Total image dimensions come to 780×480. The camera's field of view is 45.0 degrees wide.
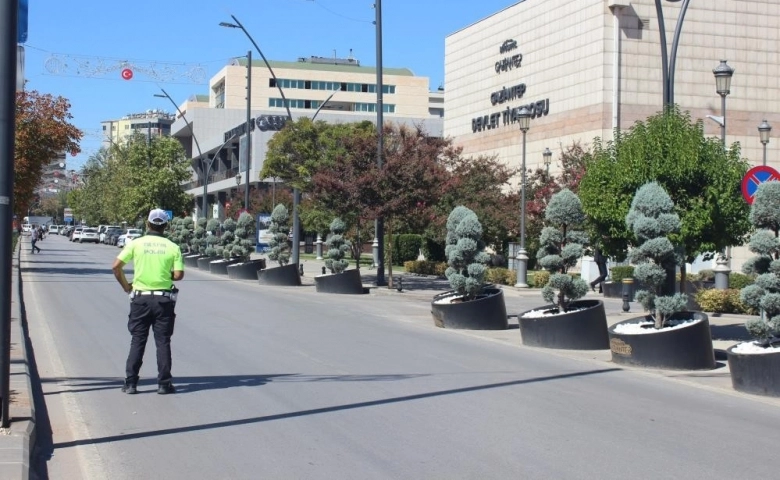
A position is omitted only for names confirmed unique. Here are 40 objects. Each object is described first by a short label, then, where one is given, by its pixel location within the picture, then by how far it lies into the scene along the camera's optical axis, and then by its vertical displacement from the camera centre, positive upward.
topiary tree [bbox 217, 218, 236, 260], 36.28 -0.09
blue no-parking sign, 12.73 +0.88
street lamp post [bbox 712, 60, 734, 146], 17.67 +3.17
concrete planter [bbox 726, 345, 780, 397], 10.46 -1.46
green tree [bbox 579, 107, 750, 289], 14.97 +1.03
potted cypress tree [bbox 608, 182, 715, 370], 12.41 -0.95
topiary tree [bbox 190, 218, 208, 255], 44.22 -0.03
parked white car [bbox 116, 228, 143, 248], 65.19 -0.14
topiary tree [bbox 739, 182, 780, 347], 10.78 -0.28
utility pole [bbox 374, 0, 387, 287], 29.17 +3.57
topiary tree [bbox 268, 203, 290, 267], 31.16 +0.05
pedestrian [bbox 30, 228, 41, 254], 55.26 -0.31
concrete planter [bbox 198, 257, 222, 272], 40.22 -1.18
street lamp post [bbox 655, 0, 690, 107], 15.34 +2.87
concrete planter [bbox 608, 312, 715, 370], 12.38 -1.39
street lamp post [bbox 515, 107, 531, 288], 30.45 -0.68
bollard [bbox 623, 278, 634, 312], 22.59 -1.21
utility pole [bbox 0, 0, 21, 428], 7.09 +0.53
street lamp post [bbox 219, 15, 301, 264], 33.56 +0.25
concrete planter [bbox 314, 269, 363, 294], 27.42 -1.32
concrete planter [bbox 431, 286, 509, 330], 17.66 -1.39
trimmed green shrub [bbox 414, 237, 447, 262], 44.71 -0.54
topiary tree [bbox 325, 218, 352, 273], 27.97 -0.28
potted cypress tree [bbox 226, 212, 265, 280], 33.81 -0.56
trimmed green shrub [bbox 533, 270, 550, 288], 31.73 -1.29
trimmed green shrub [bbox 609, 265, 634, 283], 30.02 -0.99
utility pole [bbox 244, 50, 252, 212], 37.97 +5.06
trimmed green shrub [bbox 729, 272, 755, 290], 24.15 -0.95
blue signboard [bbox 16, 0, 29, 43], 8.01 +1.81
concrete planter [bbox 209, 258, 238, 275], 36.91 -1.23
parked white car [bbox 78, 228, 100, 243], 86.19 -0.21
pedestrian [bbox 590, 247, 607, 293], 29.47 -0.71
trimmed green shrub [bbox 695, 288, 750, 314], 21.74 -1.34
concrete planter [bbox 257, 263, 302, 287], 30.66 -1.28
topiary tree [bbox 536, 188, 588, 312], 15.26 -0.11
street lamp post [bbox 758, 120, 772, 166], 25.69 +3.14
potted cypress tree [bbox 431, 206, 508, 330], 17.58 -0.82
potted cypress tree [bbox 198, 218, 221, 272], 40.03 -0.45
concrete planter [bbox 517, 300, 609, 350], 14.83 -1.41
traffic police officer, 9.51 -0.64
